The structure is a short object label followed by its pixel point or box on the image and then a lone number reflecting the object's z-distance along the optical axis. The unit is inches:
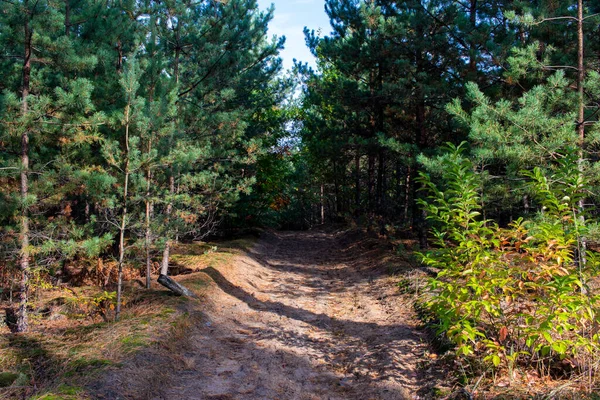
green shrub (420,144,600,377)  139.6
